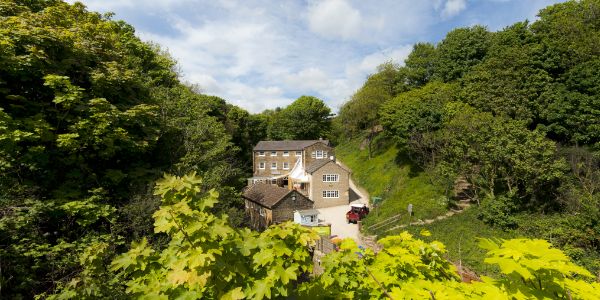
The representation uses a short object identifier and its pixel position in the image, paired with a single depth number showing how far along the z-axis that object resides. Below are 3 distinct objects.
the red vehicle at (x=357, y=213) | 25.12
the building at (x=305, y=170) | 31.72
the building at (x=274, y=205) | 23.27
